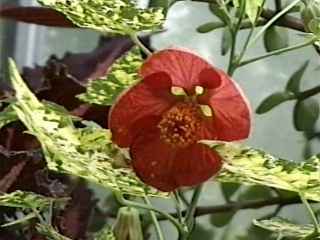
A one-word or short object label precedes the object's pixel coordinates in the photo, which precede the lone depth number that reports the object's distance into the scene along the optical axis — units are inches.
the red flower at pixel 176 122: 16.2
